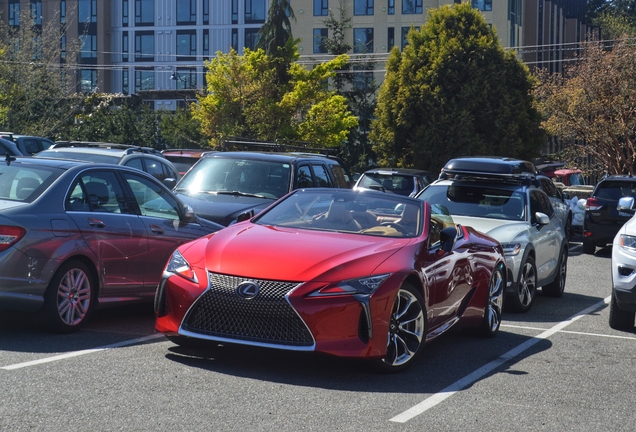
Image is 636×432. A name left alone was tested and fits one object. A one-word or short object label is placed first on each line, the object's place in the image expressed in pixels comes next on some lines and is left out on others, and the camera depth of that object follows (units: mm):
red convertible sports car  6883
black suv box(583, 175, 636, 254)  20609
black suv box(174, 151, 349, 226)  13348
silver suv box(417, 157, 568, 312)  11445
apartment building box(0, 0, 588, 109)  73625
